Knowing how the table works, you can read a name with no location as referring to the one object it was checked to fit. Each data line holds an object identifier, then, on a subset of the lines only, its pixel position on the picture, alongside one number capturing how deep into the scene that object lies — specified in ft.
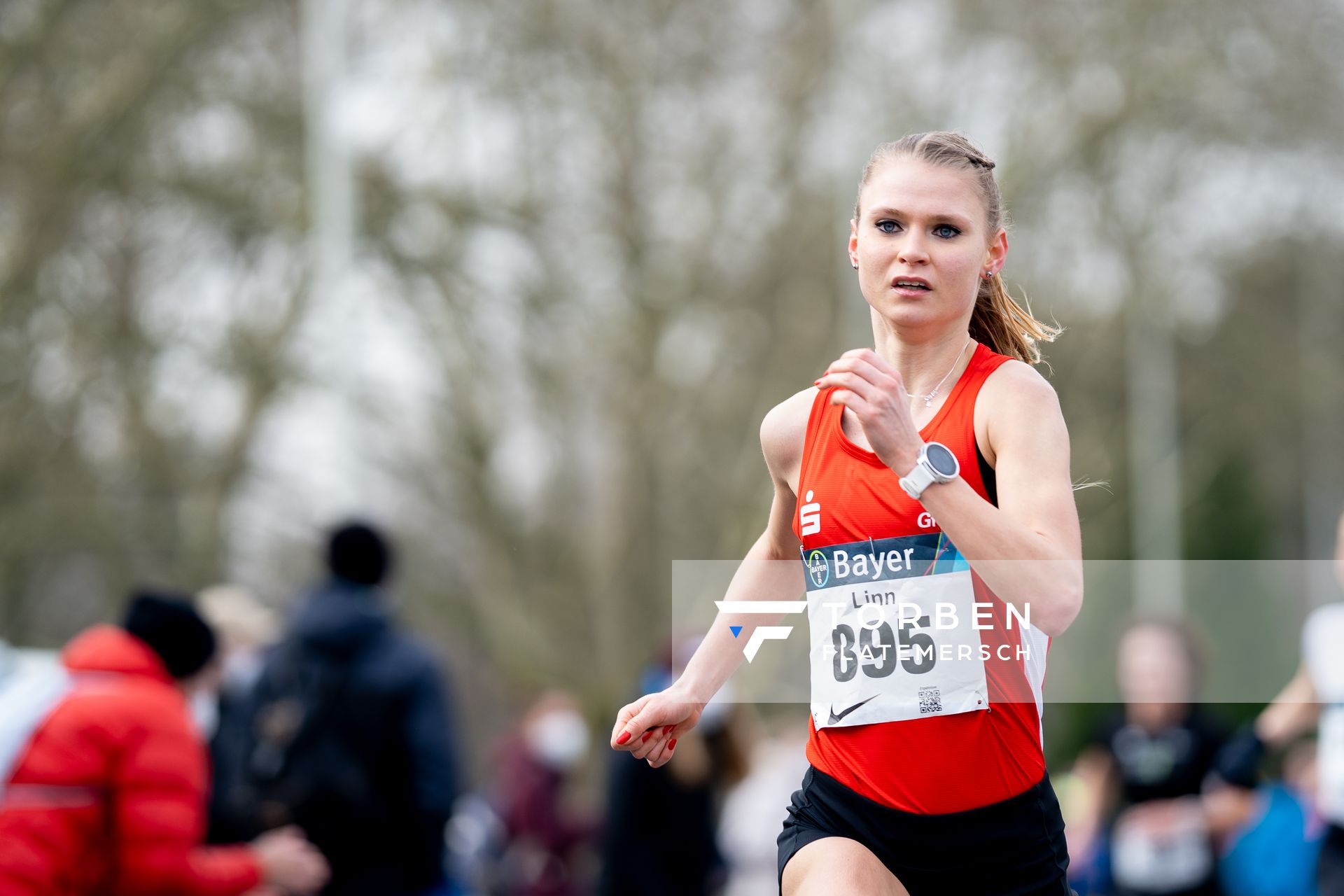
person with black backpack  38.17
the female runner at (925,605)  17.02
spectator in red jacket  29.89
